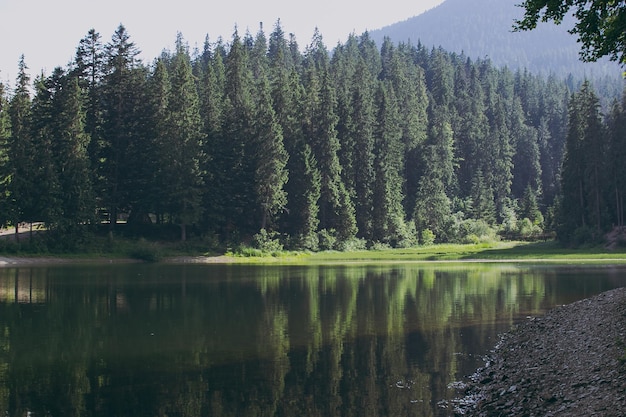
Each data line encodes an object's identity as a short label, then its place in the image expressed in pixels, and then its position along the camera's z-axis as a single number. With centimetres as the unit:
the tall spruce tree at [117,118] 8225
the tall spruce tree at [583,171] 8581
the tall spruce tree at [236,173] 8725
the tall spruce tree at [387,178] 9862
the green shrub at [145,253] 7200
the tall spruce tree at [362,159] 9881
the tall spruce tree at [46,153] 7106
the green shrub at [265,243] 8261
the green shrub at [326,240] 8888
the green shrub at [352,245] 9075
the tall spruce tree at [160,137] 8200
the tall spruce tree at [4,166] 6912
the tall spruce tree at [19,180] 7012
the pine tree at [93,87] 8281
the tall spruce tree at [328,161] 9294
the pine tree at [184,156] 8125
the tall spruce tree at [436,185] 10938
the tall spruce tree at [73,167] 7275
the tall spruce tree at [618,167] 8475
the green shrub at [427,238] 10276
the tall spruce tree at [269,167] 8644
